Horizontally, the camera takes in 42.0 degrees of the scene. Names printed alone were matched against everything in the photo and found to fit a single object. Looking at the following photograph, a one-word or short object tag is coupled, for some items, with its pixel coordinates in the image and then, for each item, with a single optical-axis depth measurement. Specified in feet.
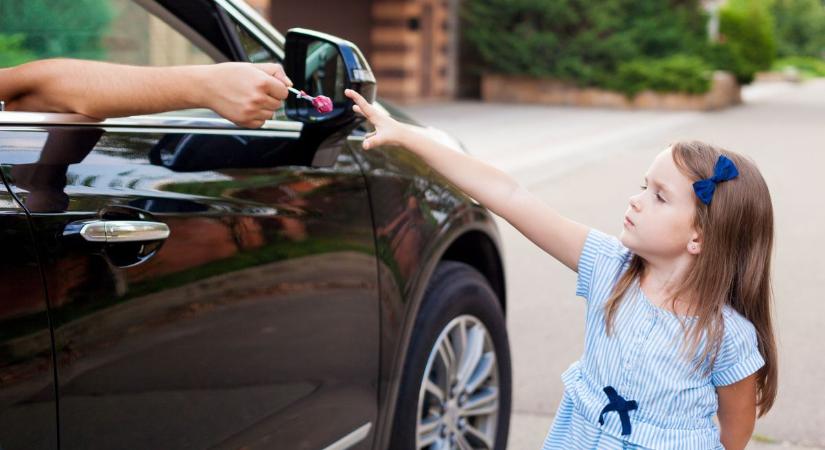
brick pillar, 75.82
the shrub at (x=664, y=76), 75.97
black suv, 5.88
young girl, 6.98
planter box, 77.66
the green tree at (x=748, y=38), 90.63
